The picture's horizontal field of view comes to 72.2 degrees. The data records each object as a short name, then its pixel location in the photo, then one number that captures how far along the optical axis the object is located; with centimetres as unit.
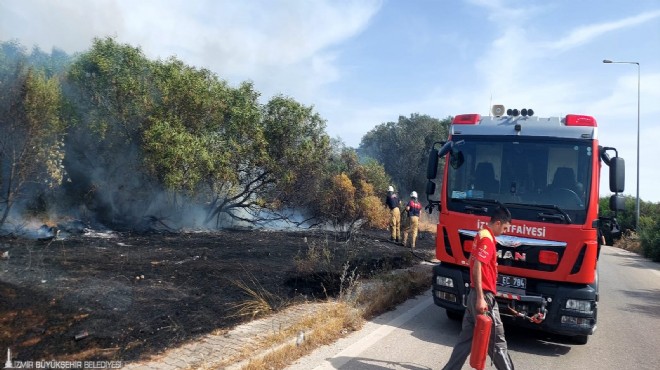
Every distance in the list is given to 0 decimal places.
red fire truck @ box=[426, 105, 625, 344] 533
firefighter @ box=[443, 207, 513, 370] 427
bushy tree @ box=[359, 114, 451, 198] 3166
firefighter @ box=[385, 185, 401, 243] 1465
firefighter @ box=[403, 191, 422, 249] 1412
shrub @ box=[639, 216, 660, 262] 1919
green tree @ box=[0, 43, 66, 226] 1114
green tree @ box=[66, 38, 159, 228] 1395
